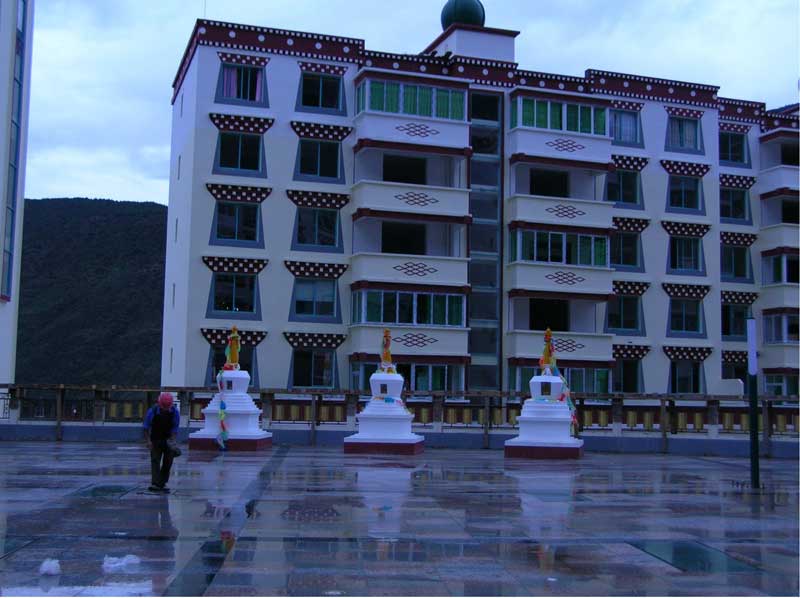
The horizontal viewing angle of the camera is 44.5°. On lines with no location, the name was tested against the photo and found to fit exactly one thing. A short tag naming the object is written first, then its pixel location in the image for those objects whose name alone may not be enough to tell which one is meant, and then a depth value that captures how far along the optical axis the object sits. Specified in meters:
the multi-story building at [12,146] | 38.84
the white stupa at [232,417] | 26.02
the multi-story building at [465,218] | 41.72
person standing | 15.28
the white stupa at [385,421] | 25.77
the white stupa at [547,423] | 24.61
